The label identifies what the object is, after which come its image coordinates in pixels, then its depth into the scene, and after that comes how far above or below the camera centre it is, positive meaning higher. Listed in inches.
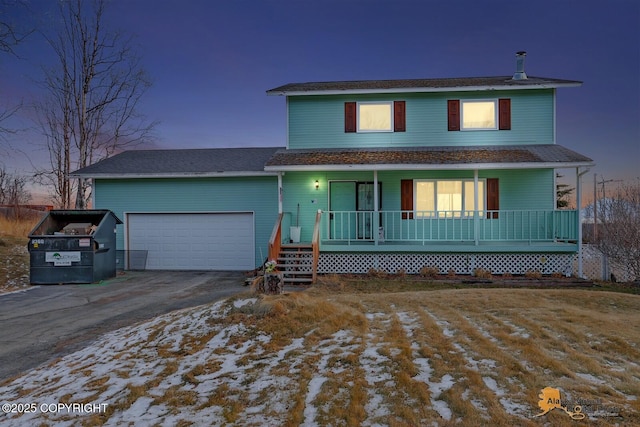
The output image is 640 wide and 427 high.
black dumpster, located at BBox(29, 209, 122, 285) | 445.4 -38.7
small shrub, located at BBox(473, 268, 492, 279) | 447.0 -61.6
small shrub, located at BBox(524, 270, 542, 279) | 445.5 -62.6
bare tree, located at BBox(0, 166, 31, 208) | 1038.2 +91.0
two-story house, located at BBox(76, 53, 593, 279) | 469.4 +50.8
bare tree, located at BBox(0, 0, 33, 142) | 411.8 +211.2
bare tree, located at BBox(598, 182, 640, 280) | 459.2 -10.4
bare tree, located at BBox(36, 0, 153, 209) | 775.1 +263.9
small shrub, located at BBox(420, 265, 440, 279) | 456.1 -60.3
